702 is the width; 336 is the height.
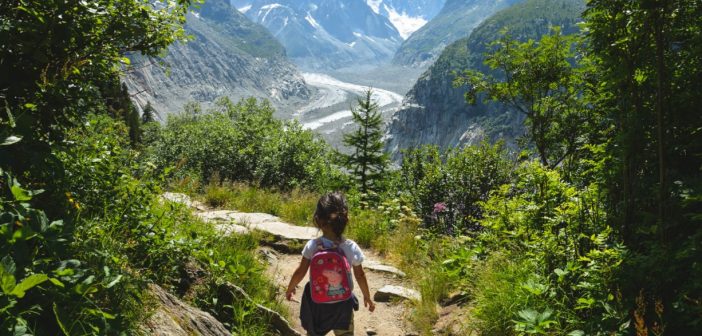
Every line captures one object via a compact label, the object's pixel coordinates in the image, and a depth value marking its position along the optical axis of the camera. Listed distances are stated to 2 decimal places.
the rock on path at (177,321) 3.30
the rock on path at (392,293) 6.57
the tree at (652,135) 3.38
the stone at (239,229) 7.18
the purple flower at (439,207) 8.61
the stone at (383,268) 7.68
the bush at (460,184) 9.53
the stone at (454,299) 5.76
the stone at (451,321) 5.02
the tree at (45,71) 2.49
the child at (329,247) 4.29
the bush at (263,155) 20.78
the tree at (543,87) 10.47
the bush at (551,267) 3.72
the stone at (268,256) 7.60
